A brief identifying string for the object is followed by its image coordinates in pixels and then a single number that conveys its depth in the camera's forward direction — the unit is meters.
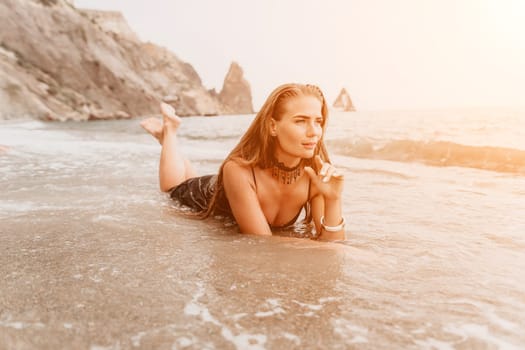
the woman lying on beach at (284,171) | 2.97
